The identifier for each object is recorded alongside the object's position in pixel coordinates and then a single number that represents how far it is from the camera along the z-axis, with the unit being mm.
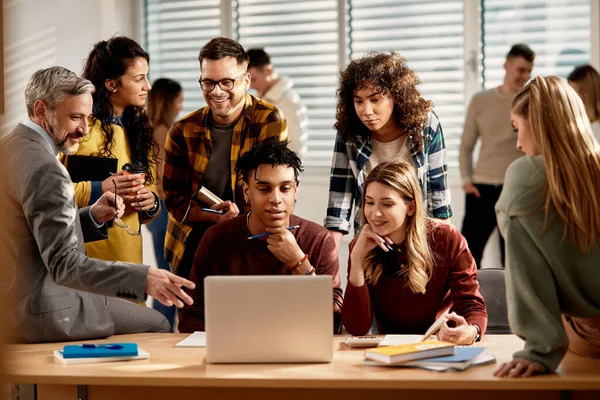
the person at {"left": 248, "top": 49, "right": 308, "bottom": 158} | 5707
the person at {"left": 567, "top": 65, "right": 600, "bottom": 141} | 5188
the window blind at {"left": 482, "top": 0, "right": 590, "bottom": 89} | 5809
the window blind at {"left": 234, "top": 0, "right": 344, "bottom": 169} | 6434
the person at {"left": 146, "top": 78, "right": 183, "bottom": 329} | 4992
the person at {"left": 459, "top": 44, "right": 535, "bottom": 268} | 5246
